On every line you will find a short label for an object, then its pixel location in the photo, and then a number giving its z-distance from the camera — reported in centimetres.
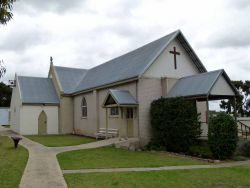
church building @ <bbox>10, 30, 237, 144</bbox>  2204
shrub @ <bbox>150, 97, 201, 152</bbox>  1975
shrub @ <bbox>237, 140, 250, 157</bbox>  1889
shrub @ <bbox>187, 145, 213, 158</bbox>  1809
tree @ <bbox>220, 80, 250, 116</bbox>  6222
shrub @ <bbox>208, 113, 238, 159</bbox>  1723
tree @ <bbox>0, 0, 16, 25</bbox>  847
